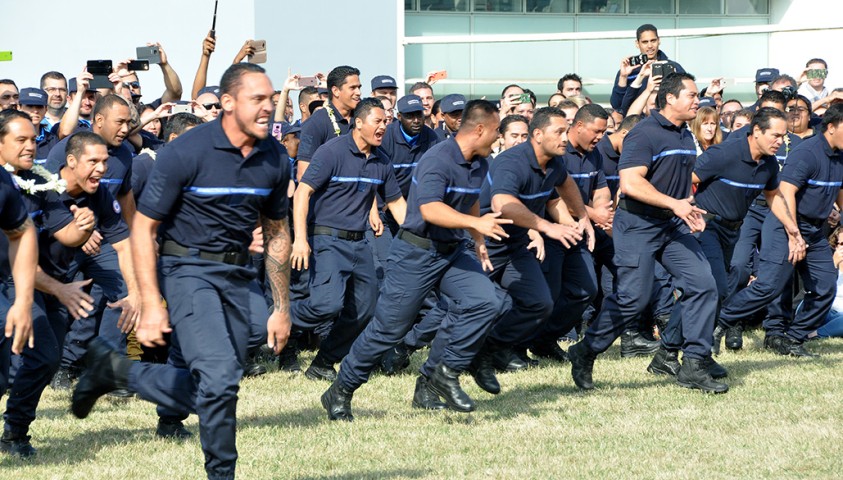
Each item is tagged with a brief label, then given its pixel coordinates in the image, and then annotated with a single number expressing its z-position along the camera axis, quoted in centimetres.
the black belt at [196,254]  1007
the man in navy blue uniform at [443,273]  1358
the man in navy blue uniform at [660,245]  1567
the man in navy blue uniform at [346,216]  1614
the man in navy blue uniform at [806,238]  1824
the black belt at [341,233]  1624
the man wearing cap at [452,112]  2071
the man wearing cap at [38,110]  1824
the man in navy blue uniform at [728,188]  1690
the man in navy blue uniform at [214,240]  956
